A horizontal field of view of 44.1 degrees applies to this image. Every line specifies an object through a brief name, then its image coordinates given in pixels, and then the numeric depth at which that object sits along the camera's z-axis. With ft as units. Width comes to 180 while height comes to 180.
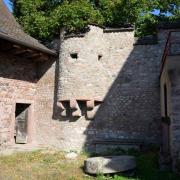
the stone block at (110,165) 18.53
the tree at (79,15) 30.07
